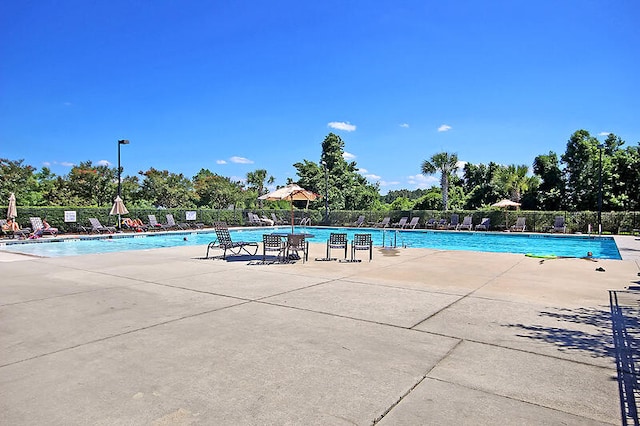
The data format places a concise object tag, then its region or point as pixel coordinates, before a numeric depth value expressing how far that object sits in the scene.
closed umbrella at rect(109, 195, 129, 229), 21.44
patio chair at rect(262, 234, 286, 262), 10.55
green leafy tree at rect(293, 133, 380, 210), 37.28
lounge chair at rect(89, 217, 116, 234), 22.08
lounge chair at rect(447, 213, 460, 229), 26.23
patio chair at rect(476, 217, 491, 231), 25.56
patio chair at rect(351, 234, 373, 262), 11.35
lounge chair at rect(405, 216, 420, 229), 27.51
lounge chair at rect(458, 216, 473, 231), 25.73
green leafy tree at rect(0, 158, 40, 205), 26.62
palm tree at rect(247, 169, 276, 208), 49.75
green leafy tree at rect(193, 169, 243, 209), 37.75
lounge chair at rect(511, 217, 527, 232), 24.32
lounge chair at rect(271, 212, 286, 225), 31.89
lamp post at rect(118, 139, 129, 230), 21.02
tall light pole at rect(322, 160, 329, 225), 31.93
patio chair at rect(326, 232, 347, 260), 11.23
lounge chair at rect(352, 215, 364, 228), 29.59
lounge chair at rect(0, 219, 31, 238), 18.77
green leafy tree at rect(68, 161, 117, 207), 29.08
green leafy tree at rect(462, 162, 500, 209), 32.56
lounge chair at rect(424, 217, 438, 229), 27.32
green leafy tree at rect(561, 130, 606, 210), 27.56
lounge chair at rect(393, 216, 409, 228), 27.71
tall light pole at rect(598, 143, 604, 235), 21.77
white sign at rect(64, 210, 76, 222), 21.34
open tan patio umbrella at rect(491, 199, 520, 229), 25.42
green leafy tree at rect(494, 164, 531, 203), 31.95
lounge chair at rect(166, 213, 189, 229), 25.40
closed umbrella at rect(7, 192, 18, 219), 18.64
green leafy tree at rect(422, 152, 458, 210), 31.47
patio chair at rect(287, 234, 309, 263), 10.52
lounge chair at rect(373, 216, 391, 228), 28.15
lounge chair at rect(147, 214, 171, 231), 24.41
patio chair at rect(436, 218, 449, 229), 26.97
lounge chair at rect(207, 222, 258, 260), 11.10
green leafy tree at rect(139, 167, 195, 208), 32.84
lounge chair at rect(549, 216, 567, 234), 23.23
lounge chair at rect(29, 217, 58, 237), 19.48
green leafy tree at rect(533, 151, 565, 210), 29.03
